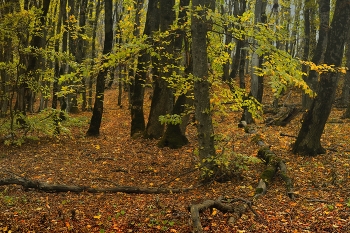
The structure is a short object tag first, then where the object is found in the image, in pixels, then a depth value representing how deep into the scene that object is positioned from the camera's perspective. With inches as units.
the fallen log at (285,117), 661.3
